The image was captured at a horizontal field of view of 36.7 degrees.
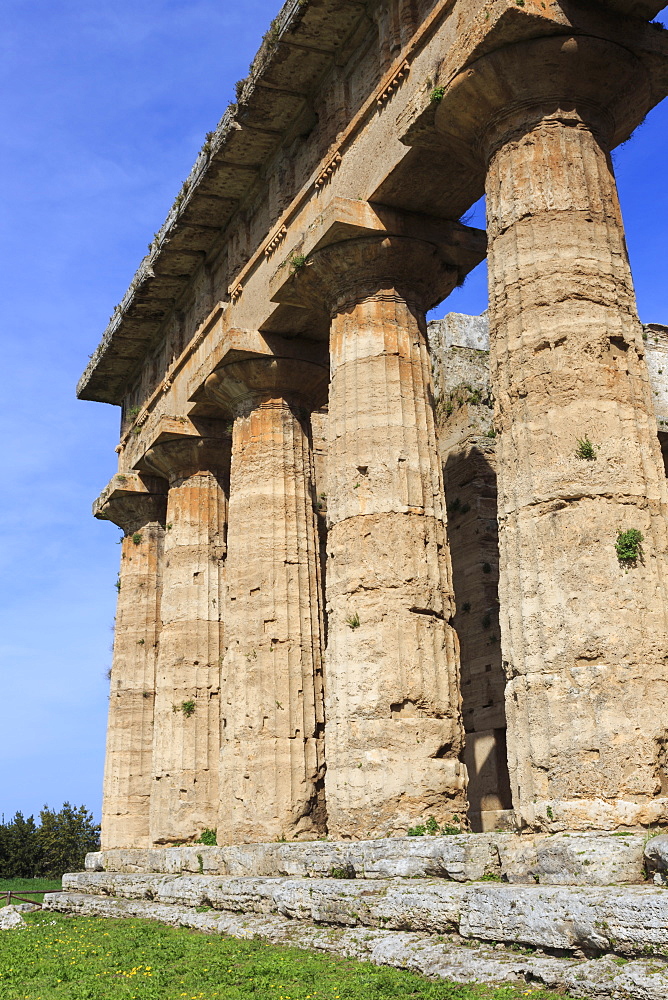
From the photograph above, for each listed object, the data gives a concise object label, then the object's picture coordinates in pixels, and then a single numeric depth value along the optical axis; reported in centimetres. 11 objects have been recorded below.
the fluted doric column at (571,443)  827
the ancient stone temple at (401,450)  880
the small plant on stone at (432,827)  1070
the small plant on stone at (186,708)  1778
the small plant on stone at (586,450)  901
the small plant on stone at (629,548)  860
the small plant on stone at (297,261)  1386
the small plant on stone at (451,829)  1067
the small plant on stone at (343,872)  1084
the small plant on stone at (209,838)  1623
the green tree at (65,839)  3762
